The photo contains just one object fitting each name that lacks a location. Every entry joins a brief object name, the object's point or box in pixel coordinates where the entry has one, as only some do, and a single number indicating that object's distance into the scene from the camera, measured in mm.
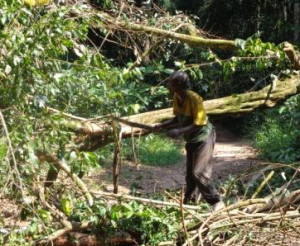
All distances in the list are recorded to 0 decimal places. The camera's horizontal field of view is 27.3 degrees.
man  6398
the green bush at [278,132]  9643
